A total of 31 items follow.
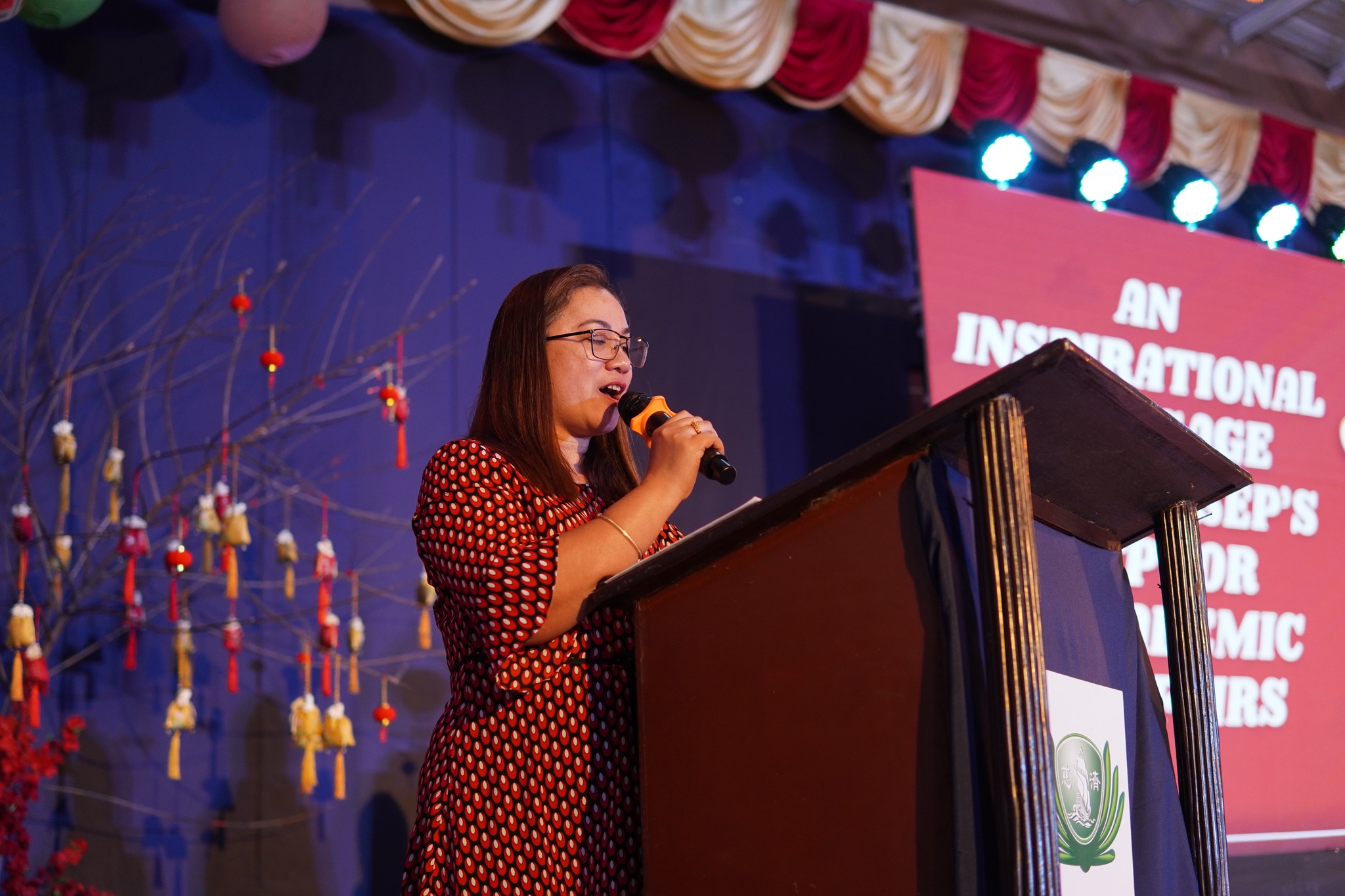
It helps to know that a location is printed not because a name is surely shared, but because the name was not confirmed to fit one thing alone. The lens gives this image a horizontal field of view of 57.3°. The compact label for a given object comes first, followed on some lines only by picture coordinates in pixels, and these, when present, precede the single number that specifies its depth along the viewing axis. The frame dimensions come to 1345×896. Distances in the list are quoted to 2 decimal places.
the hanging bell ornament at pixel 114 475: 3.20
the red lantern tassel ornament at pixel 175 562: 3.12
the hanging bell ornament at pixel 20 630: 2.98
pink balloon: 3.71
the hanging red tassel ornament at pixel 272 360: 3.49
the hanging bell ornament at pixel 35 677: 2.91
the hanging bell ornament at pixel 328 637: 3.38
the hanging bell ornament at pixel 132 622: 3.23
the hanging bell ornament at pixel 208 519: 3.17
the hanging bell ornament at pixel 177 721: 3.12
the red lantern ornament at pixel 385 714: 3.59
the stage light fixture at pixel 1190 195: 5.54
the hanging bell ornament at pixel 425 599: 3.58
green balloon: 3.55
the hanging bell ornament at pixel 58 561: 3.13
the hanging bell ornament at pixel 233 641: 3.36
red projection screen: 4.56
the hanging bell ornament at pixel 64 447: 3.18
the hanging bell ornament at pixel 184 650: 3.24
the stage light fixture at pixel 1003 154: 4.94
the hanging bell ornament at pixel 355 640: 3.54
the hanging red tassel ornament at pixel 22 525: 3.09
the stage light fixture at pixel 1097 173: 5.20
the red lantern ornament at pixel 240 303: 3.40
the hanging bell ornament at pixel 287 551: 3.39
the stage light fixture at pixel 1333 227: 6.06
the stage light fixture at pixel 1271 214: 5.83
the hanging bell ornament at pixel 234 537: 3.12
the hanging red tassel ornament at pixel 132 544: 3.08
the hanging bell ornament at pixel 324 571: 3.40
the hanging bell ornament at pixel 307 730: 3.22
